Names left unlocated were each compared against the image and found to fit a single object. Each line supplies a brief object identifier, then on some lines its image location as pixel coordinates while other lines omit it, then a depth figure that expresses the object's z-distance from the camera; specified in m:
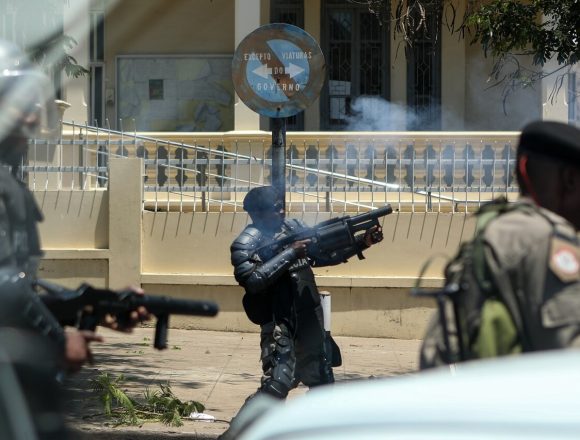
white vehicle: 3.37
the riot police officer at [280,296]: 13.11
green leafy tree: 15.86
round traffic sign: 14.98
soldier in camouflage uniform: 5.72
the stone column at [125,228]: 22.70
